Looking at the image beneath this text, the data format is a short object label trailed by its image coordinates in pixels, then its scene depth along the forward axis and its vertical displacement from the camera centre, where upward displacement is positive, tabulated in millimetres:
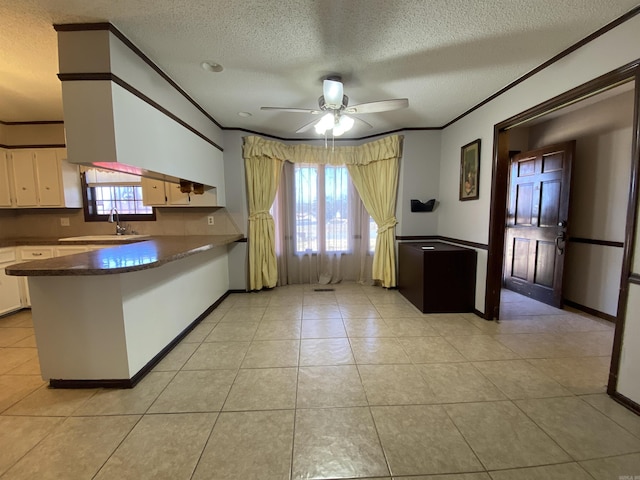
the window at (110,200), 3768 +223
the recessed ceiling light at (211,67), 2167 +1229
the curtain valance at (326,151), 3844 +949
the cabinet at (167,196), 3494 +253
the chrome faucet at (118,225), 3756 -136
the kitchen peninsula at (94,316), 1783 -704
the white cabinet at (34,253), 3298 -457
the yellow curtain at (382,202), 4004 +177
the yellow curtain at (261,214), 3902 +8
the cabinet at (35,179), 3457 +485
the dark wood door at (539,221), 3240 -108
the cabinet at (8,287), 3164 -865
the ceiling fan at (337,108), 2244 +974
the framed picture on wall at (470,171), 3090 +511
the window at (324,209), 4250 +83
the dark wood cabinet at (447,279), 3146 -790
